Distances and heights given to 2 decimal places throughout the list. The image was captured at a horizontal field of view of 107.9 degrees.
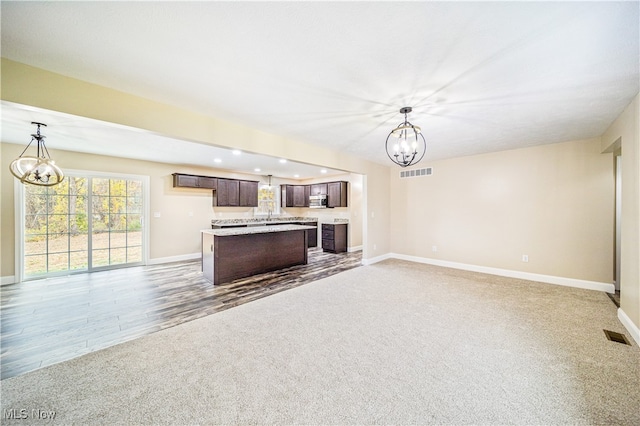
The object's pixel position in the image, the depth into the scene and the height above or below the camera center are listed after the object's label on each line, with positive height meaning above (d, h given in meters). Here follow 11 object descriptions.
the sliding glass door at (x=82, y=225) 4.36 -0.26
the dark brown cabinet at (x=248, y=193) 7.09 +0.59
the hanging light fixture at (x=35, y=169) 3.41 +0.68
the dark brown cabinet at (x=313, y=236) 8.09 -0.83
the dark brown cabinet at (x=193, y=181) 5.85 +0.82
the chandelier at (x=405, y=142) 2.58 +1.21
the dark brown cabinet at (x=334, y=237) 7.07 -0.77
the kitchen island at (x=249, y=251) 4.19 -0.78
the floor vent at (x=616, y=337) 2.37 -1.31
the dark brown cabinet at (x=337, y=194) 7.30 +0.59
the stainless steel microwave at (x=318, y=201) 7.64 +0.37
